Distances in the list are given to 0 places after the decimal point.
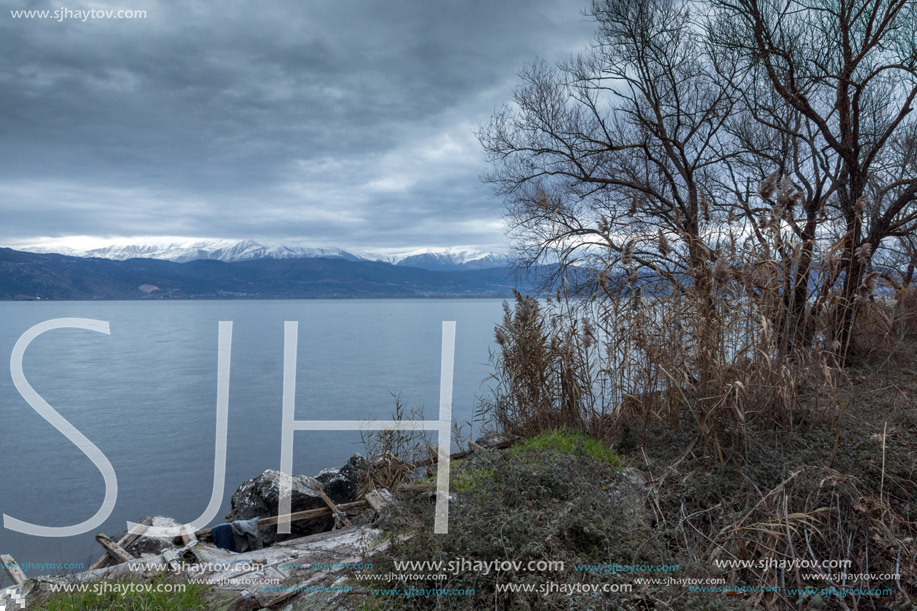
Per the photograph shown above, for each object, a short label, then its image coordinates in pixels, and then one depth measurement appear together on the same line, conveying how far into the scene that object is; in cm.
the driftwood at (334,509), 517
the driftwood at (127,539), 494
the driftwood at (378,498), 480
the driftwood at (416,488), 471
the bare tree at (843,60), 754
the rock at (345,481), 692
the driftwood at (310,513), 530
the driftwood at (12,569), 432
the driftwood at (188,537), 499
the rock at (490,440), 645
